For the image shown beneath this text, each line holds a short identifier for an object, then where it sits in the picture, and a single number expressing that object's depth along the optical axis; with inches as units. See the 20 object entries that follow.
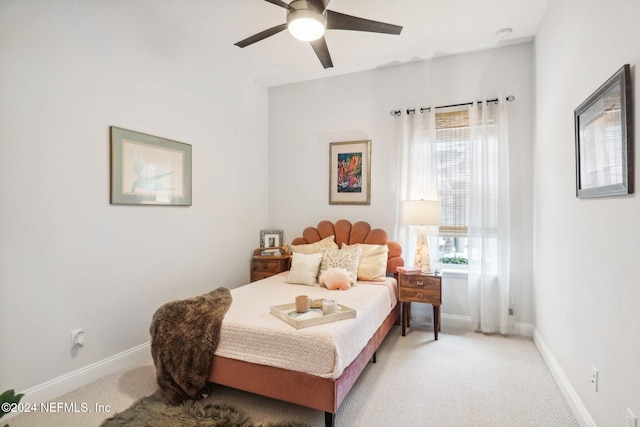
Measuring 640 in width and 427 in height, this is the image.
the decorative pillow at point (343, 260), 137.4
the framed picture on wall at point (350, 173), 166.9
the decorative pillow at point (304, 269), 135.2
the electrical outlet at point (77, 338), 99.0
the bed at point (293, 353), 78.4
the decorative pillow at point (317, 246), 159.0
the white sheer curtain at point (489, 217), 139.3
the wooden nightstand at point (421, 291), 133.9
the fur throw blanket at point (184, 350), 88.1
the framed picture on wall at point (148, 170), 110.7
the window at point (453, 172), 148.4
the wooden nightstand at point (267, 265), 164.4
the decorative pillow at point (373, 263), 141.3
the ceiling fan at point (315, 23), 87.4
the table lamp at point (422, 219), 139.1
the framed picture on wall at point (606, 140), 60.7
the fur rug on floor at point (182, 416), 79.3
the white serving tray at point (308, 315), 84.9
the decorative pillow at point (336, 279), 125.7
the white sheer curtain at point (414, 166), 151.3
